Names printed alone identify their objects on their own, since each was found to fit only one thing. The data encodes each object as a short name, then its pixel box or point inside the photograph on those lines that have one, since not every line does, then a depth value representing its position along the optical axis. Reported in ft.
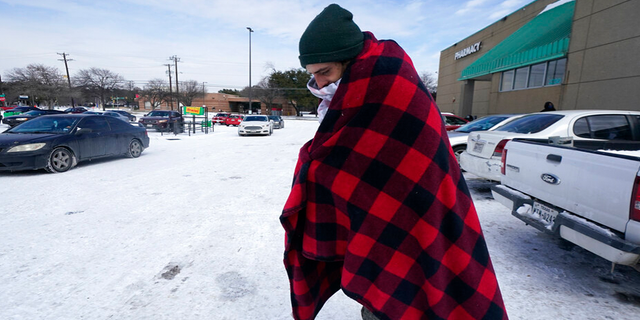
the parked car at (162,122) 62.14
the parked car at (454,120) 38.91
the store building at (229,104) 213.99
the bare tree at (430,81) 198.67
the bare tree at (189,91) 211.47
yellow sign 66.13
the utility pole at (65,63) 148.01
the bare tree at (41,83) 139.95
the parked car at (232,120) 98.40
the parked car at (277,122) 86.69
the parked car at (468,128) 22.50
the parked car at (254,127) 60.29
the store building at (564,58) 28.81
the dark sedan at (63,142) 19.86
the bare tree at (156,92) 200.74
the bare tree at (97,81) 168.86
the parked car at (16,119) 57.88
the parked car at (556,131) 14.79
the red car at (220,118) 102.45
